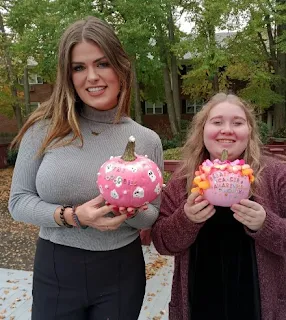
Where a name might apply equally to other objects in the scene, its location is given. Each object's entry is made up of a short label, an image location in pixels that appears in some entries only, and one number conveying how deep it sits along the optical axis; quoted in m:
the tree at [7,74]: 15.87
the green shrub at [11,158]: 18.78
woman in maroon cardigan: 1.96
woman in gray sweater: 1.78
